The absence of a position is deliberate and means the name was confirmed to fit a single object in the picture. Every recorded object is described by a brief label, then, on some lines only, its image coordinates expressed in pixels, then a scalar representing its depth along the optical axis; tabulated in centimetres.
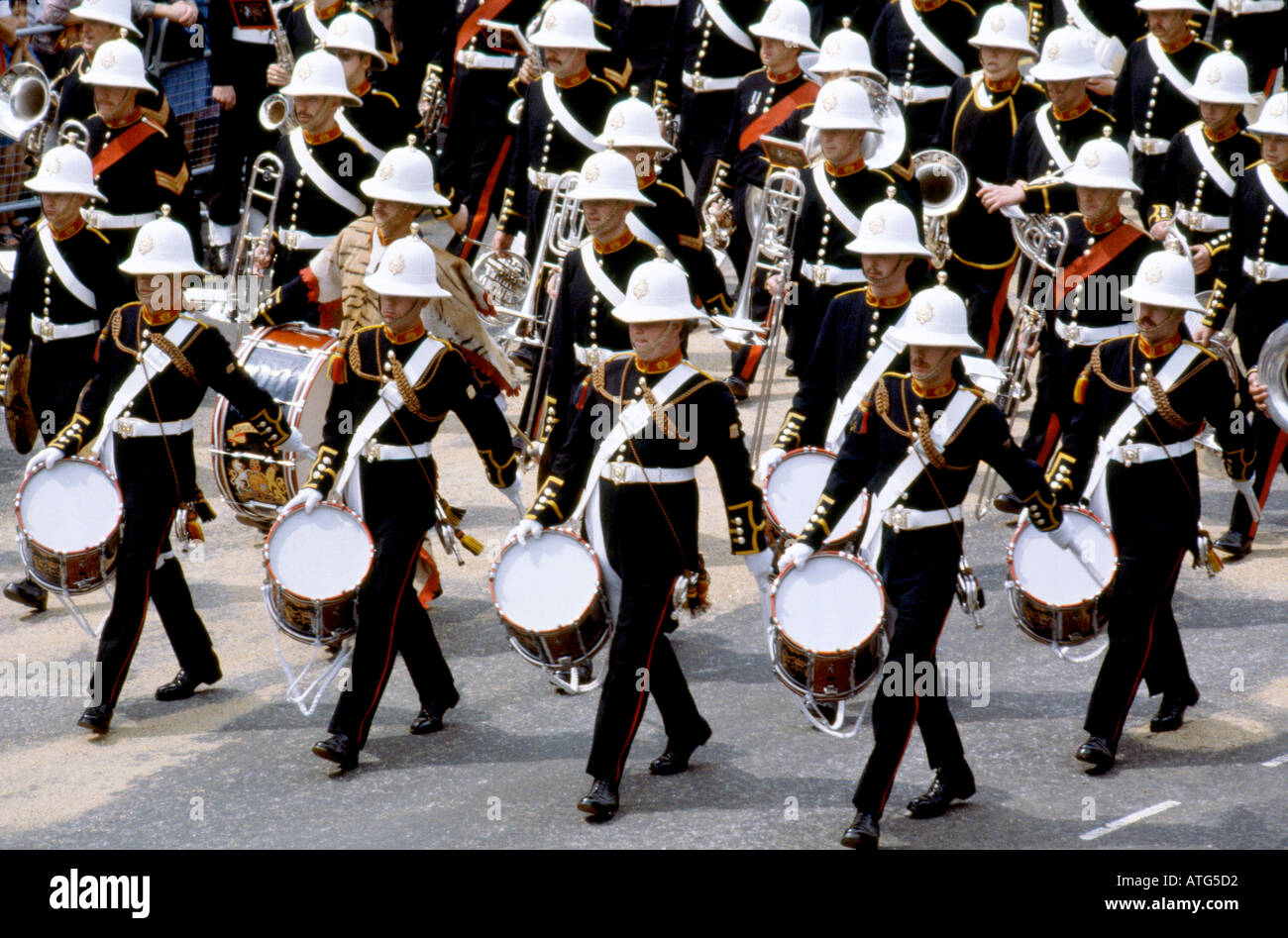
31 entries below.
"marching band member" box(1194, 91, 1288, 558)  1877
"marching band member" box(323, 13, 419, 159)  2147
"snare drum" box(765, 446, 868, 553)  1664
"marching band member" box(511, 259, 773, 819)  1458
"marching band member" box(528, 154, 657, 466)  1695
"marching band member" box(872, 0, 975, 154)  2380
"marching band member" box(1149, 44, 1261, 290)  1977
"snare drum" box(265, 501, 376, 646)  1529
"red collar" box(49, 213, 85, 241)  1848
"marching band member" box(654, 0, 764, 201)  2445
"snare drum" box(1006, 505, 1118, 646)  1479
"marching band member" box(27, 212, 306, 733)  1653
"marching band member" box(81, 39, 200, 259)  2114
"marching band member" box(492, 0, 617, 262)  2100
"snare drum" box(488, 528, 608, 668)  1448
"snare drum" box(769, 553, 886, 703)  1363
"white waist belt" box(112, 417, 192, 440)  1659
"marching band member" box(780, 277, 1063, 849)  1387
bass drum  1805
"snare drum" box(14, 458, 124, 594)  1637
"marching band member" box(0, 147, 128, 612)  1837
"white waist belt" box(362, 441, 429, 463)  1569
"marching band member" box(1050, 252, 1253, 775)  1509
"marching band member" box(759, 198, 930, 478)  1600
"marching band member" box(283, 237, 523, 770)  1551
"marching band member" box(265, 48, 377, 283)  2056
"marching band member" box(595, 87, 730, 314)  1850
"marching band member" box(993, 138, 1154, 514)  1794
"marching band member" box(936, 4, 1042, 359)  2161
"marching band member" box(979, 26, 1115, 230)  2039
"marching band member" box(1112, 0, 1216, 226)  2198
